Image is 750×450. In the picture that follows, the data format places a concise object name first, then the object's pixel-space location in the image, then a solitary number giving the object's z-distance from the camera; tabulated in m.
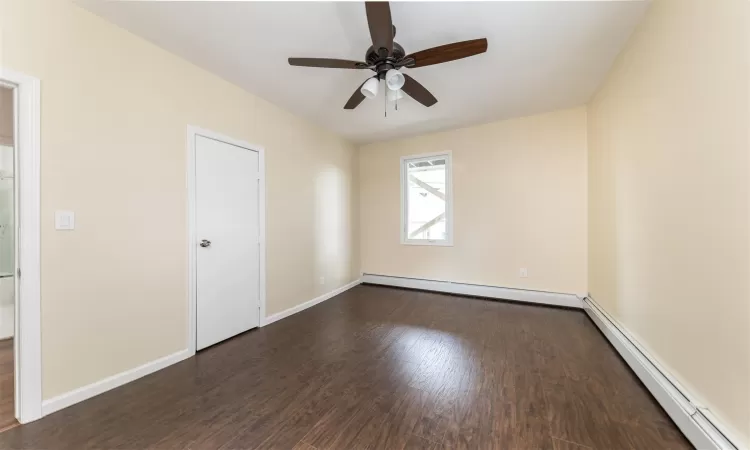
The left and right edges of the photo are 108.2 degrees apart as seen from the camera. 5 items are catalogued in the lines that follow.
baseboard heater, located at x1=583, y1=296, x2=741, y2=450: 1.27
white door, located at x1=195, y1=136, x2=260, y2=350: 2.52
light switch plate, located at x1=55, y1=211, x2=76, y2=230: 1.70
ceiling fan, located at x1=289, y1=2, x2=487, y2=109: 1.61
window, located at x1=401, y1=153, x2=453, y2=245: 4.43
